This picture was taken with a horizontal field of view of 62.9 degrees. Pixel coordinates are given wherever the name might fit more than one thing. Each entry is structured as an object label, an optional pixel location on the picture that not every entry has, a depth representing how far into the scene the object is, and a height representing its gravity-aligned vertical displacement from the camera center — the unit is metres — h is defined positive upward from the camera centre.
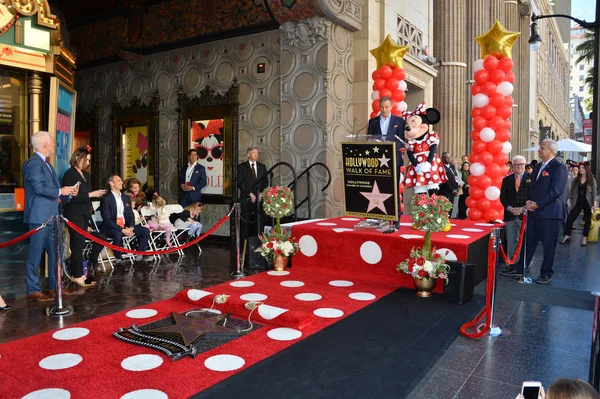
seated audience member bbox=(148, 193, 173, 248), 7.59 -0.51
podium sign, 5.86 +0.08
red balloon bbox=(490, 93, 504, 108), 7.23 +1.29
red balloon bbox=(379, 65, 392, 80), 8.01 +1.87
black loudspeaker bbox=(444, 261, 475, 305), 4.86 -0.97
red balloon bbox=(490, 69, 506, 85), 7.17 +1.61
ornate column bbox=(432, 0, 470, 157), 13.88 +3.10
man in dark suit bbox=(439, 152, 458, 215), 8.30 +0.00
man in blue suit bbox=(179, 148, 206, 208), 9.05 +0.10
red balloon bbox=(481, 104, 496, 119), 7.27 +1.11
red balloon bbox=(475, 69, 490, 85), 7.31 +1.64
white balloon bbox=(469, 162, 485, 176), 7.36 +0.26
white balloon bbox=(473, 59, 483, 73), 7.38 +1.83
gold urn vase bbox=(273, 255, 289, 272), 6.27 -0.98
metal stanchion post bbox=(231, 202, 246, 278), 6.24 -0.57
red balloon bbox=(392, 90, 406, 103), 8.07 +1.50
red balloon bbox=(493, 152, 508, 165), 7.32 +0.41
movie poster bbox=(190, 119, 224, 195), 9.46 +0.72
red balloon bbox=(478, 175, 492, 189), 7.30 +0.06
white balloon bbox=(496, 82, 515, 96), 7.15 +1.43
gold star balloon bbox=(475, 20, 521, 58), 7.18 +2.15
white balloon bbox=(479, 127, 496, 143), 7.28 +0.77
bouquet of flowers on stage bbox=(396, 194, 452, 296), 4.98 -0.71
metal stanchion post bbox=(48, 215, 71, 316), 4.50 -0.88
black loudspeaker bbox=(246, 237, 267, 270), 6.50 -0.95
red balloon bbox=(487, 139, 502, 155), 7.30 +0.60
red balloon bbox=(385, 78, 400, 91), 8.04 +1.68
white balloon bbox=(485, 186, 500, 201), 7.14 -0.10
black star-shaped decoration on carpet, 3.69 -1.12
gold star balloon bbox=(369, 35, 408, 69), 7.98 +2.18
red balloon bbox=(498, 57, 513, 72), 7.15 +1.78
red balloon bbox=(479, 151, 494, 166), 7.33 +0.42
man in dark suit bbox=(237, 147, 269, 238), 7.57 +0.03
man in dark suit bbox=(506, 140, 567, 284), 5.79 -0.18
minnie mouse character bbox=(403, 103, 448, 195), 6.21 +0.45
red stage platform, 5.39 -0.72
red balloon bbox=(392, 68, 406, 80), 8.04 +1.85
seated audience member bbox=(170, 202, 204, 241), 8.02 -0.57
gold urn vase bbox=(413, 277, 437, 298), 5.06 -1.03
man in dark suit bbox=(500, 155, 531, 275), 6.50 -0.18
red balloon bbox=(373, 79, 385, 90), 8.09 +1.70
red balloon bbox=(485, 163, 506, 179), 7.32 +0.24
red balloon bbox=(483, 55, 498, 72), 7.20 +1.82
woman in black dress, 5.59 -0.24
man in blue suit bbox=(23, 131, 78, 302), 4.95 -0.14
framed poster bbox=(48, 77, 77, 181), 5.76 +0.82
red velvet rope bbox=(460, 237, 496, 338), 3.99 -1.03
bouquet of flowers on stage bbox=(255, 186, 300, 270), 6.25 -0.66
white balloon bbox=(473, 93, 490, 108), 7.33 +1.30
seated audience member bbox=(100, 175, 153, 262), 6.76 -0.40
